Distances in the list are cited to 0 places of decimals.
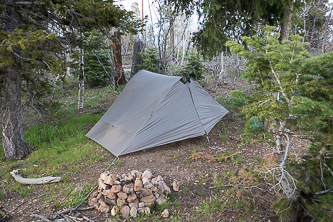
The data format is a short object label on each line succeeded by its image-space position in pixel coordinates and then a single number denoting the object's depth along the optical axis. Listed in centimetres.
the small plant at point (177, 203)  338
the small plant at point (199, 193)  362
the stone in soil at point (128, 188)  327
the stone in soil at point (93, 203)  335
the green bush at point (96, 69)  1085
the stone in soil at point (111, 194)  329
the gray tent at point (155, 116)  495
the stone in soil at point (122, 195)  324
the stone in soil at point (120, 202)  323
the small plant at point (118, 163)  446
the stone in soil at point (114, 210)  318
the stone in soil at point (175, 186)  367
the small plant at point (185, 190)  367
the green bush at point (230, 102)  742
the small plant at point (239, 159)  453
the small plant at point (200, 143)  528
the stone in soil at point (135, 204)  323
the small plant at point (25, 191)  372
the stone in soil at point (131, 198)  324
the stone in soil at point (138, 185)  329
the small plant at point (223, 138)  553
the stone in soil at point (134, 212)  317
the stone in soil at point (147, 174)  356
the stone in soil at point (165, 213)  317
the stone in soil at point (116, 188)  326
